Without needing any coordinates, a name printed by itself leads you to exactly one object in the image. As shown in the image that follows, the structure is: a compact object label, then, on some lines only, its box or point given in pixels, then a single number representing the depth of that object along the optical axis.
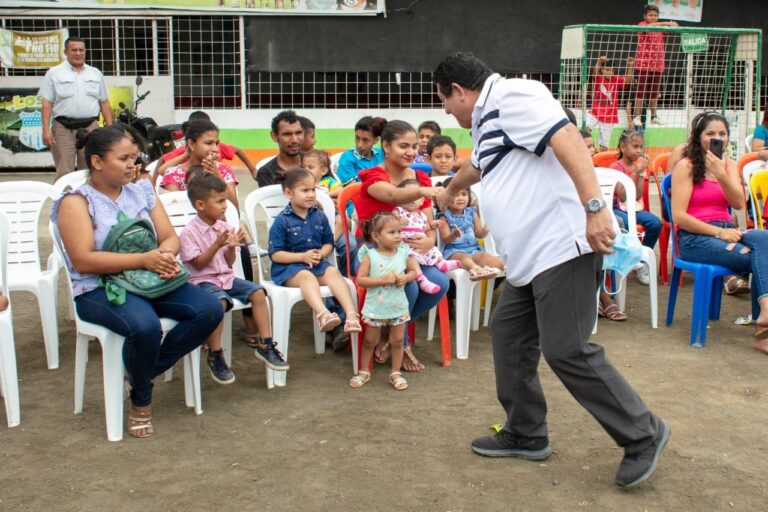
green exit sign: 9.93
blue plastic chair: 5.66
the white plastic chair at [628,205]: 6.09
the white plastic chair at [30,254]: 5.23
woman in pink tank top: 5.62
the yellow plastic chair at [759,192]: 6.36
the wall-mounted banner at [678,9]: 13.94
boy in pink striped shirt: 4.79
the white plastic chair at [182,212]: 5.20
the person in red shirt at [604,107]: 9.70
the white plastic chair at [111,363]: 4.20
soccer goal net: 9.73
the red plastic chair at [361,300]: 5.14
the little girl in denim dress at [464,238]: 5.63
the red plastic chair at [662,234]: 7.34
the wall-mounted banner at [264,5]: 13.33
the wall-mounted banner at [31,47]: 13.38
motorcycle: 11.59
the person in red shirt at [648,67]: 9.99
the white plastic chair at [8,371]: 4.32
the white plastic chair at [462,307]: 5.47
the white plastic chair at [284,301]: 5.04
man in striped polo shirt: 3.43
